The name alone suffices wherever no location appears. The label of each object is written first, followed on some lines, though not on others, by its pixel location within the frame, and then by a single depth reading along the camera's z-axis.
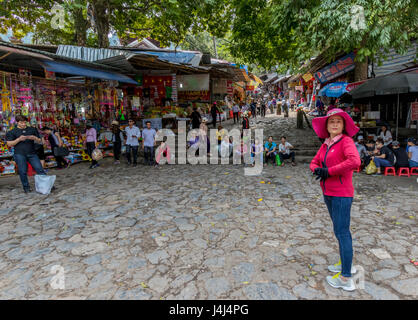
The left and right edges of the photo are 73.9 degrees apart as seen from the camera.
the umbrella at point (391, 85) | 7.66
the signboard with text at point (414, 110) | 10.62
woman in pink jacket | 2.82
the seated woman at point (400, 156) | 8.33
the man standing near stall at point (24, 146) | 6.77
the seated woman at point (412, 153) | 8.20
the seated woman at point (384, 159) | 8.44
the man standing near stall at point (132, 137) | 10.35
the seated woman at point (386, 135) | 9.73
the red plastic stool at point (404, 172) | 8.23
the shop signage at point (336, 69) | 14.48
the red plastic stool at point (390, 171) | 8.44
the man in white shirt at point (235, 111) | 19.98
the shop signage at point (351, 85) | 11.96
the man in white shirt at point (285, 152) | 10.22
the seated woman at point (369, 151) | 8.90
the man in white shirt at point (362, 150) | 9.10
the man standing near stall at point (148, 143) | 10.45
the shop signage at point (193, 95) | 17.84
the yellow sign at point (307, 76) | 19.15
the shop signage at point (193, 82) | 15.45
